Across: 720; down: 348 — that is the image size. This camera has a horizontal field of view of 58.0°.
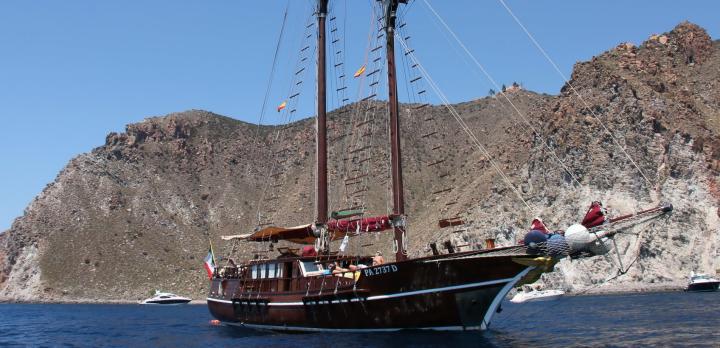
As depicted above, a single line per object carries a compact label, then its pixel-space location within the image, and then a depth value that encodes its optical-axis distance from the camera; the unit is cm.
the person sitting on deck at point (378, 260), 3742
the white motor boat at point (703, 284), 7519
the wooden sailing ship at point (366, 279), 3130
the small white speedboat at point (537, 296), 8081
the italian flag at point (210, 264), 5400
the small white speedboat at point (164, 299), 11644
